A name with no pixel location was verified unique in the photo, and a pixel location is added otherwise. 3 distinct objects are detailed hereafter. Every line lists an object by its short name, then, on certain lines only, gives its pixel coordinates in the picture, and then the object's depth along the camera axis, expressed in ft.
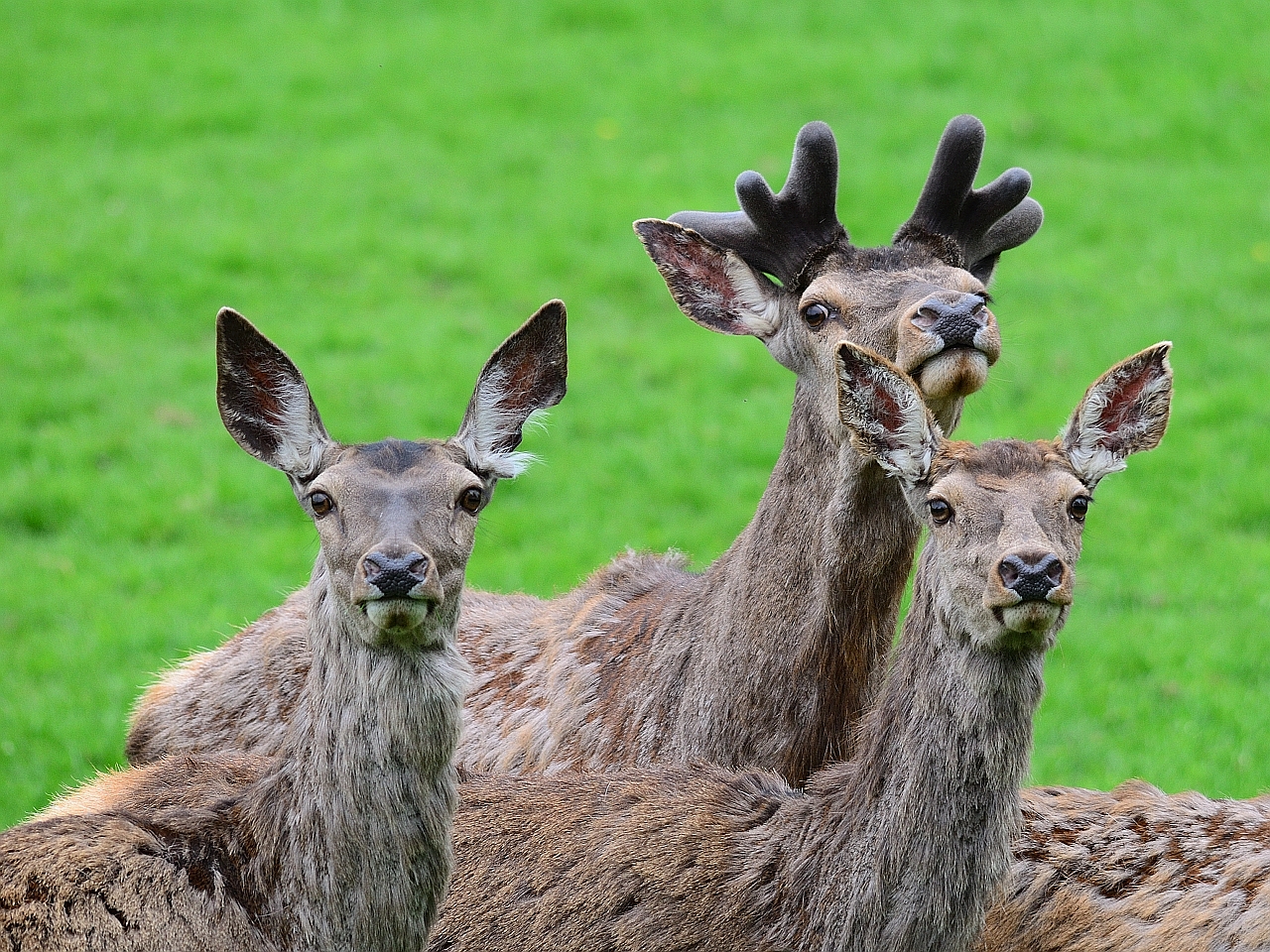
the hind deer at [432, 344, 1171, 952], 36.37
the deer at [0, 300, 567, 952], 35.24
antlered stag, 43.65
